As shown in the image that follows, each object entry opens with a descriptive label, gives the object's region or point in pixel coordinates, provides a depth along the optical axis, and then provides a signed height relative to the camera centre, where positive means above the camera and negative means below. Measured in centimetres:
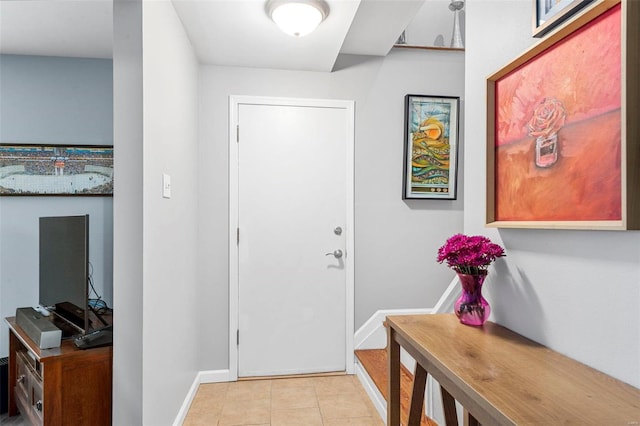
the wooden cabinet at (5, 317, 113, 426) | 158 -78
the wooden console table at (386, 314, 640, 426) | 71 -39
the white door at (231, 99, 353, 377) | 267 -18
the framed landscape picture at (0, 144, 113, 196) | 254 +30
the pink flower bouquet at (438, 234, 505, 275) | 120 -14
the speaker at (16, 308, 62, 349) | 167 -59
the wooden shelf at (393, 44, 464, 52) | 277 +128
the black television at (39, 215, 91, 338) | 171 -31
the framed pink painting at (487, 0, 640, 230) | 77 +23
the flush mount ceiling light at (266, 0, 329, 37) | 180 +102
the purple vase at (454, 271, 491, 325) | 124 -31
